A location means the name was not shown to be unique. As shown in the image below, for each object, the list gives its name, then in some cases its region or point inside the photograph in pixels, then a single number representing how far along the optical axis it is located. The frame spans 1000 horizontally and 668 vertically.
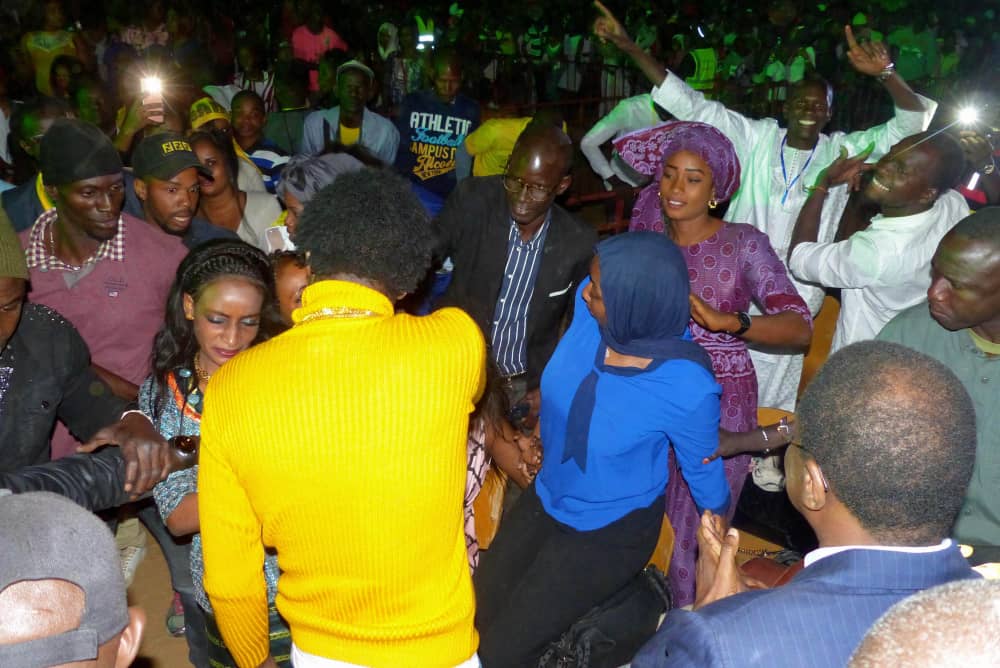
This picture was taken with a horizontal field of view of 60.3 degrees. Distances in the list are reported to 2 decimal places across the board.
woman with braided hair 2.53
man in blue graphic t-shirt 6.10
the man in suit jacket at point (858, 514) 1.47
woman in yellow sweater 1.80
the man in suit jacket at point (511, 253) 4.06
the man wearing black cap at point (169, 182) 3.88
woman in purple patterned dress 3.41
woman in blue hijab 2.76
